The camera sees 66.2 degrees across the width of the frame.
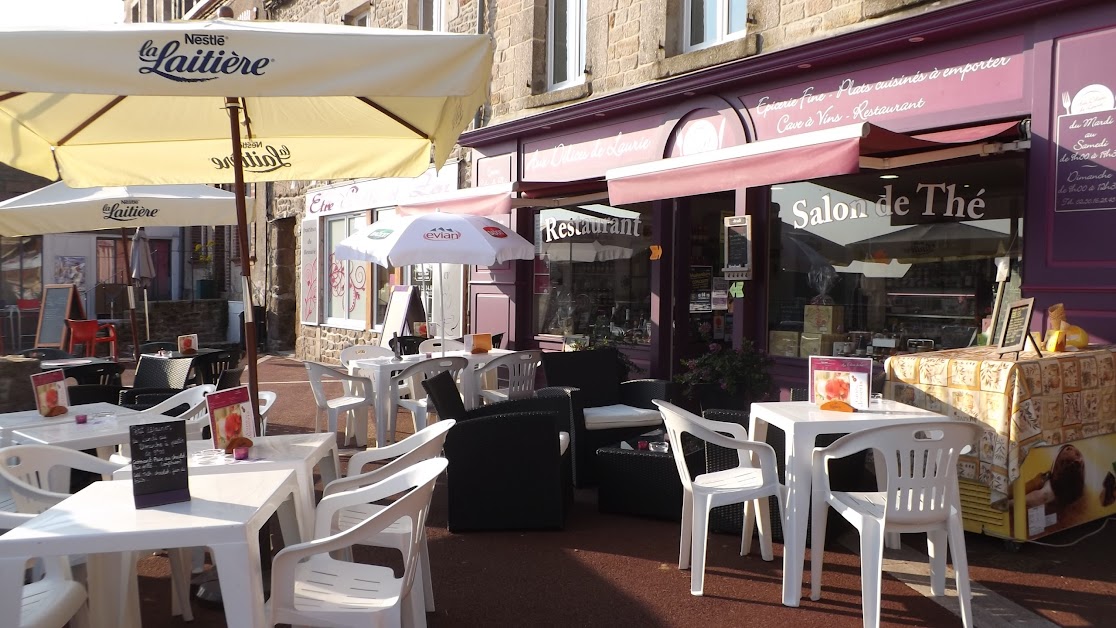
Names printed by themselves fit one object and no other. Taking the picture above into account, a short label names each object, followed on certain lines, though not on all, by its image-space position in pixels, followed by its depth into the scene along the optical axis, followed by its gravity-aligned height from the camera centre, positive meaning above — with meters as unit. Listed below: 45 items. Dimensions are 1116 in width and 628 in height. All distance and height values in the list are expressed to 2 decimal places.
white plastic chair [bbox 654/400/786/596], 4.25 -1.03
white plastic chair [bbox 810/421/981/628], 3.70 -0.91
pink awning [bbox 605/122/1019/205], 5.35 +0.88
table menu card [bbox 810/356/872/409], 4.55 -0.50
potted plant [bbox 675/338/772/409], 7.50 -0.81
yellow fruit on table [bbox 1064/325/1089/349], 5.37 -0.29
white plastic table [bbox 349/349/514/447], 7.36 -0.86
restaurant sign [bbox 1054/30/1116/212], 5.50 +1.09
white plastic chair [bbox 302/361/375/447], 7.46 -1.06
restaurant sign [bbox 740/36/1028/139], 6.07 +1.53
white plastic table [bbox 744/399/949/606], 4.07 -0.79
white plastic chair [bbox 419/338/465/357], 8.89 -0.65
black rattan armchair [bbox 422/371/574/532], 5.13 -1.11
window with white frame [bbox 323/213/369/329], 14.20 -0.02
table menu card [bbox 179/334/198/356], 7.99 -0.60
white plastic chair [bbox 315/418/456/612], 3.50 -0.82
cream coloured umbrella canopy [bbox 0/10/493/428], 3.51 +0.92
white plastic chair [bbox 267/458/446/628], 2.74 -1.06
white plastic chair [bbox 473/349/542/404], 7.52 -0.80
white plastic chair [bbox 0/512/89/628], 2.75 -1.07
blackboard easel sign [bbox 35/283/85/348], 15.59 -0.65
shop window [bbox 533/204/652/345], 9.22 +0.15
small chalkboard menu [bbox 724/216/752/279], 7.78 +0.37
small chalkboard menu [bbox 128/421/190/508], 2.79 -0.60
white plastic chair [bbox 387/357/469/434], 7.00 -0.80
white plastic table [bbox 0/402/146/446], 4.21 -0.75
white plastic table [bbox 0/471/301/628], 2.46 -0.75
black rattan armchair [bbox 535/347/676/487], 6.64 -0.80
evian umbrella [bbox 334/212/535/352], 7.50 +0.37
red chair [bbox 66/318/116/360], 13.91 -0.90
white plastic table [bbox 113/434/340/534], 3.35 -0.72
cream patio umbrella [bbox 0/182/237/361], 7.96 +0.67
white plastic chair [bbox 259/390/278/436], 5.06 -0.72
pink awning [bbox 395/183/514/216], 8.23 +0.82
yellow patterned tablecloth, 4.68 -0.61
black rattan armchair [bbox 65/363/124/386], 7.35 -0.81
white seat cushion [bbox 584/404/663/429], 6.39 -1.00
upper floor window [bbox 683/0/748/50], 8.20 +2.61
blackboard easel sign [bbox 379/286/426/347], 11.42 -0.40
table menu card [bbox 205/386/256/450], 3.52 -0.56
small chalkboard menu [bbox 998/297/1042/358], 4.97 -0.22
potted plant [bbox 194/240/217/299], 24.23 +0.32
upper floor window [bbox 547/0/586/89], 10.08 +2.90
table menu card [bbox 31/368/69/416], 4.59 -0.62
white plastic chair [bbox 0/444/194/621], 3.32 -0.82
